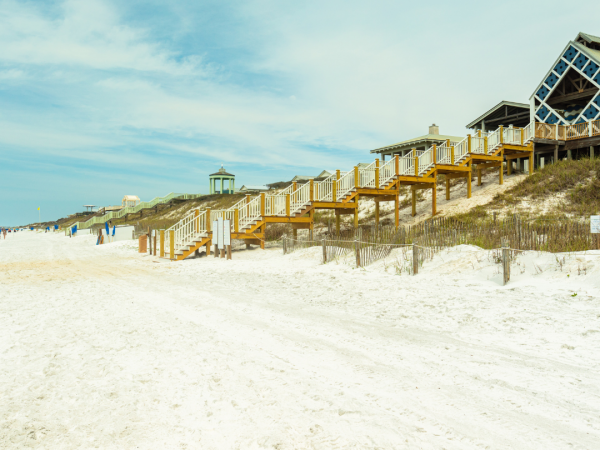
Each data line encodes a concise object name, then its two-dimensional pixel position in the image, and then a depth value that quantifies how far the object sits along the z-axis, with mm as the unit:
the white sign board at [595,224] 8249
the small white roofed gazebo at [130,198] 96375
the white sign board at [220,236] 17031
